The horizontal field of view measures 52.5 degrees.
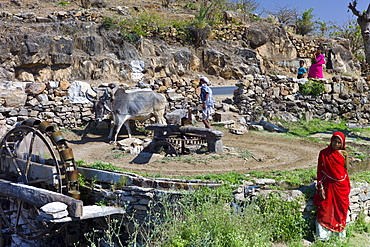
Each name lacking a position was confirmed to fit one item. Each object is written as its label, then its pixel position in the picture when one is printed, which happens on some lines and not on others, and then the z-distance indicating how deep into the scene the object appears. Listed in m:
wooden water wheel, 8.23
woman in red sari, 6.44
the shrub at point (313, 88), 15.11
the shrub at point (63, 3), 23.20
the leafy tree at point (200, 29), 23.19
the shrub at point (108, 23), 20.81
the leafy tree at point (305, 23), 27.53
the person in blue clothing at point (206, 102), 10.53
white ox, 11.30
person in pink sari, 15.46
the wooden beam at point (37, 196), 7.04
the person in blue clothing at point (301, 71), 16.35
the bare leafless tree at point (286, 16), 29.59
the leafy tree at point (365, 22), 11.20
